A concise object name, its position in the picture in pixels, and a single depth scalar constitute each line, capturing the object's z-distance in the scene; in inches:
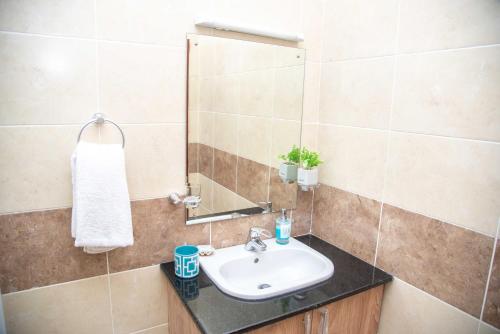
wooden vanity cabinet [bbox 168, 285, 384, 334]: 43.5
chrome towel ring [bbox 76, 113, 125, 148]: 44.1
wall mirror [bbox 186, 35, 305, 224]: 51.6
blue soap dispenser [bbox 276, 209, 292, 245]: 59.8
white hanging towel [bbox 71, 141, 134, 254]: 41.1
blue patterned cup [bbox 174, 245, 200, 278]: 47.9
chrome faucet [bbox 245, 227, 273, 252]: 56.3
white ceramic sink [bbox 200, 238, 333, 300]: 50.2
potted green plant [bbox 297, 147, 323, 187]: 59.1
